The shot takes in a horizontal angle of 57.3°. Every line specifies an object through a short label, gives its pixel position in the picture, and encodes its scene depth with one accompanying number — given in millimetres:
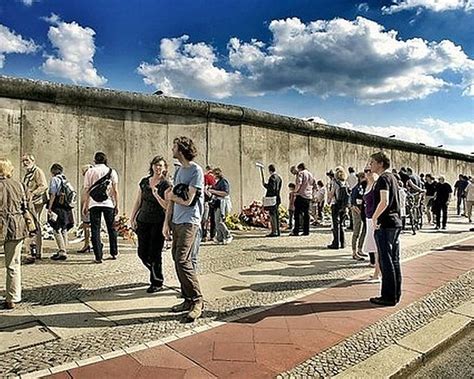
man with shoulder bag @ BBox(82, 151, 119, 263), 7102
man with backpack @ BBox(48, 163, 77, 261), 7238
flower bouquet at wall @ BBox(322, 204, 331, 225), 15398
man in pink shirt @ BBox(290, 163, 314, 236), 10585
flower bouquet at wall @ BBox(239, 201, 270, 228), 12594
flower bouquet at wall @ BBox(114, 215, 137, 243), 9766
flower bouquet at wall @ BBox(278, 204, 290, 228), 13270
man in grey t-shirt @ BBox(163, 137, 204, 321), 4480
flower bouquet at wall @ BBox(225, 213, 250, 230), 11953
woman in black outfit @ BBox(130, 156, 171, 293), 5352
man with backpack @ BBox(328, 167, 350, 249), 8852
